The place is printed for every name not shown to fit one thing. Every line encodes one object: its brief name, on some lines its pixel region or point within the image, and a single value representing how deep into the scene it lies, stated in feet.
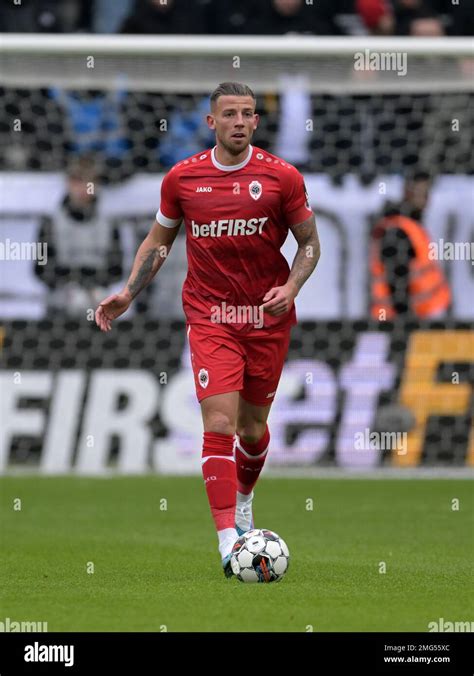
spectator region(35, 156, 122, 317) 49.90
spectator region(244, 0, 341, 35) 56.95
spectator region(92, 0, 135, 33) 61.26
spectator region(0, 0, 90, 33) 58.90
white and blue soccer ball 25.48
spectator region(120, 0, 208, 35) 56.39
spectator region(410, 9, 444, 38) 56.29
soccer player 26.89
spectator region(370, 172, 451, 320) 49.55
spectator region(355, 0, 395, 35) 57.16
